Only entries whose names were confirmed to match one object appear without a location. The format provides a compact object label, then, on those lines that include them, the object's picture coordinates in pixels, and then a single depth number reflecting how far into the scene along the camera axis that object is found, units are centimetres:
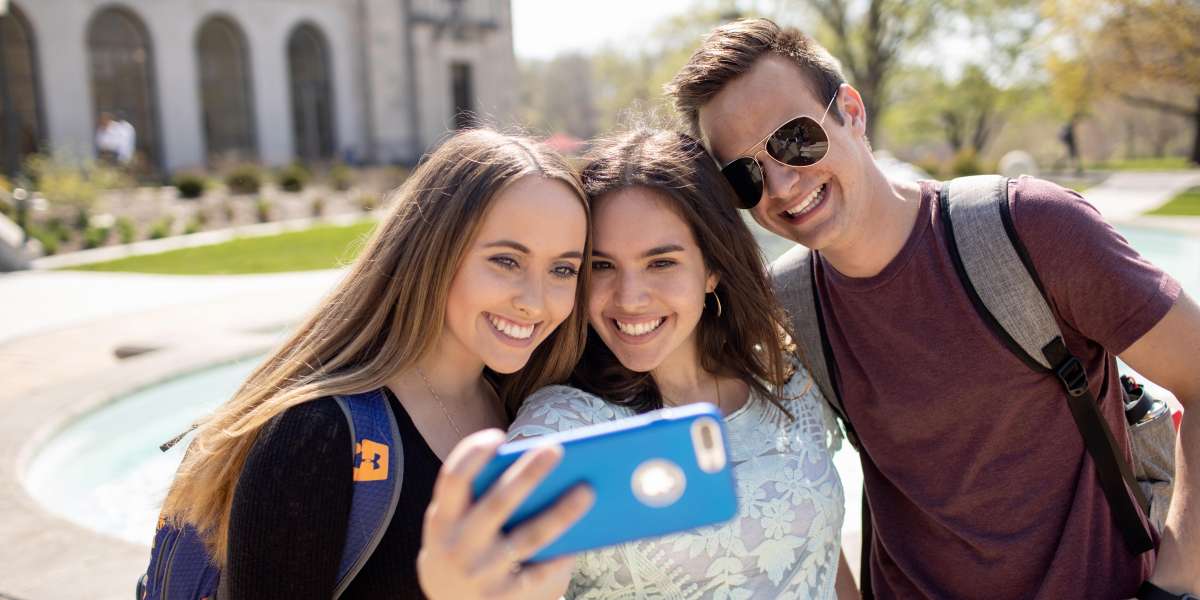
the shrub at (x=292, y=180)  2367
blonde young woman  165
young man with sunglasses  194
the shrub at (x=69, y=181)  1736
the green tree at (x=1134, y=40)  2419
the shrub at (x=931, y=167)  2753
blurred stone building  2586
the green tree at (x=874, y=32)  3434
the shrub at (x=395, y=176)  2662
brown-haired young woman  190
